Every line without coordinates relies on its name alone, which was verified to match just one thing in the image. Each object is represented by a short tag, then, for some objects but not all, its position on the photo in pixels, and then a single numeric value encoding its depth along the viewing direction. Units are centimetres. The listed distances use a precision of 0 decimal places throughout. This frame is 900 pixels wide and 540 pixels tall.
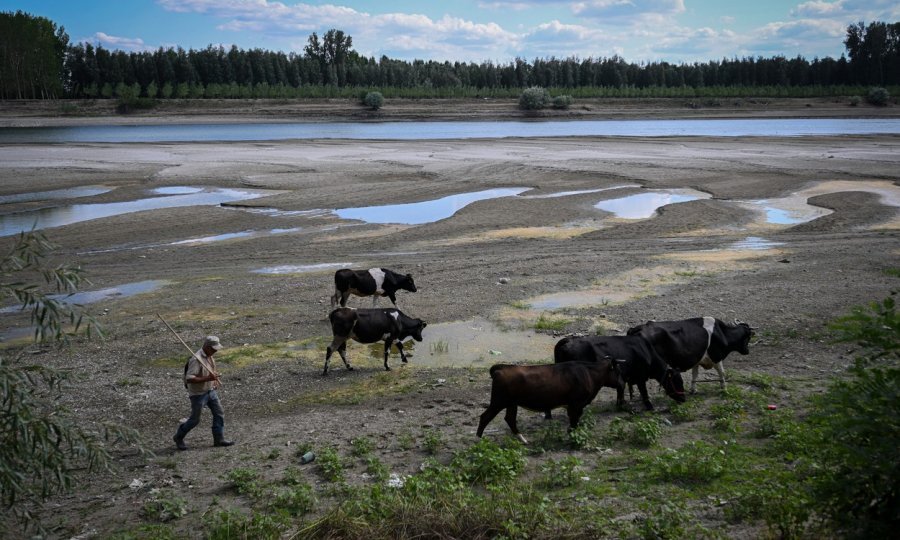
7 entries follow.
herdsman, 1115
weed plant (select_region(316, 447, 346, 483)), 991
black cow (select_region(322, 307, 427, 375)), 1491
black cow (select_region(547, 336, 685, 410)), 1248
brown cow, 1097
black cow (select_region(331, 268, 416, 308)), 1836
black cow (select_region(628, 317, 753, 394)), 1309
